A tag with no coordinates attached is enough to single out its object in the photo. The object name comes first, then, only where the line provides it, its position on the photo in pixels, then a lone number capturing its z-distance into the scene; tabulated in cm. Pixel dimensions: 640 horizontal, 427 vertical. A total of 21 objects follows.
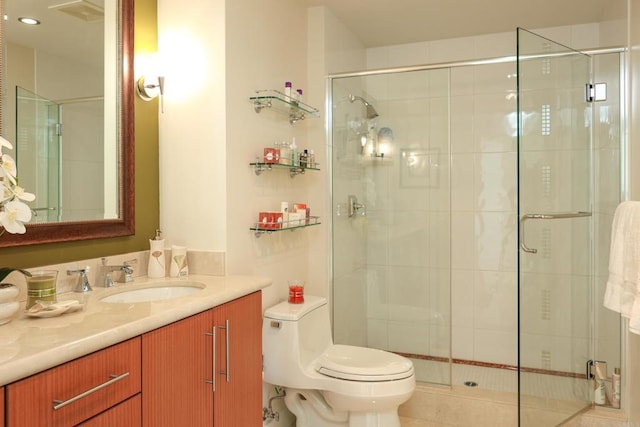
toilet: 220
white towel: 179
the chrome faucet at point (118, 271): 177
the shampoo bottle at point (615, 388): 252
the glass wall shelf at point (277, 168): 230
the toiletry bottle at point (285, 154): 246
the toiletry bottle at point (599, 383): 254
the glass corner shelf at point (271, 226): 228
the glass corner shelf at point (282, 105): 231
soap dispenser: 198
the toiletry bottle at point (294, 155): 253
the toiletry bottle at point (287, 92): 248
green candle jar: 133
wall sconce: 201
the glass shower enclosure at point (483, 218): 234
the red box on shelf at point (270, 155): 231
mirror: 154
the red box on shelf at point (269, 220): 229
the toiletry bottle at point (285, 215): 239
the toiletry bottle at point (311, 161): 271
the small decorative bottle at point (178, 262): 201
